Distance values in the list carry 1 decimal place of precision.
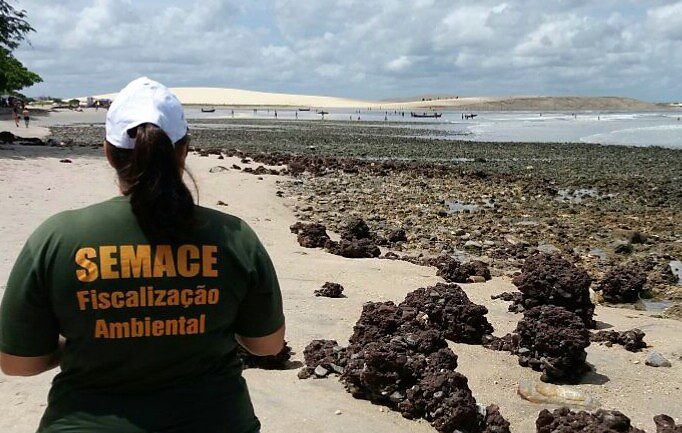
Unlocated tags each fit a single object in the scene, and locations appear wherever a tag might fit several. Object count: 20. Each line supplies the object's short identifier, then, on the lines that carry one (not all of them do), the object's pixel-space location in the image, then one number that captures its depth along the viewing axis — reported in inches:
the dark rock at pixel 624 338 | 235.9
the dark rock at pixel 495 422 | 165.2
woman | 76.5
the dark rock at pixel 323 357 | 203.6
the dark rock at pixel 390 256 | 387.9
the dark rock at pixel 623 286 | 320.8
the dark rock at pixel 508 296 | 294.2
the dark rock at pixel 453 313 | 236.1
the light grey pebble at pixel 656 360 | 218.2
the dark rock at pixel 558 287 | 252.8
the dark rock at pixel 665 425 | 155.4
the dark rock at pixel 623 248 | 435.2
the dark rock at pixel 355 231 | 427.5
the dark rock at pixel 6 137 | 962.1
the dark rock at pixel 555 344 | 205.8
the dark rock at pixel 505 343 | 227.1
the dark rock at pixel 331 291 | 286.7
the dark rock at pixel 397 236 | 446.9
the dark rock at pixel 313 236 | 401.4
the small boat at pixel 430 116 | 4351.9
